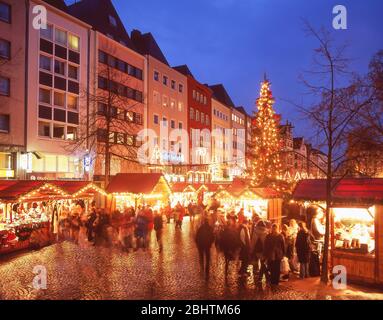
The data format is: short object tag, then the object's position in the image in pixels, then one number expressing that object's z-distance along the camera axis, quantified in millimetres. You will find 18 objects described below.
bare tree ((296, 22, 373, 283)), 12250
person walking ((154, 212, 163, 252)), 17978
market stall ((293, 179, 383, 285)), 11945
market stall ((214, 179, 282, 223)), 24328
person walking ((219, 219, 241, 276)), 13086
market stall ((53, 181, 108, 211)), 21547
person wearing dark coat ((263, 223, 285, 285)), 11781
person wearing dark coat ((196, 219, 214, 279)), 12737
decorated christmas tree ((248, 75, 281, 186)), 32719
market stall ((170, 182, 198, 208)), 33156
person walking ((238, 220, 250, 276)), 12812
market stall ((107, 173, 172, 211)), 24266
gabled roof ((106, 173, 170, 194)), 24156
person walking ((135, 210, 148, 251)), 17656
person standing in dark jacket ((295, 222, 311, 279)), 12500
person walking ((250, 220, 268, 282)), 12492
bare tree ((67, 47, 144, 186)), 29117
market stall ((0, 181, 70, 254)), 17438
